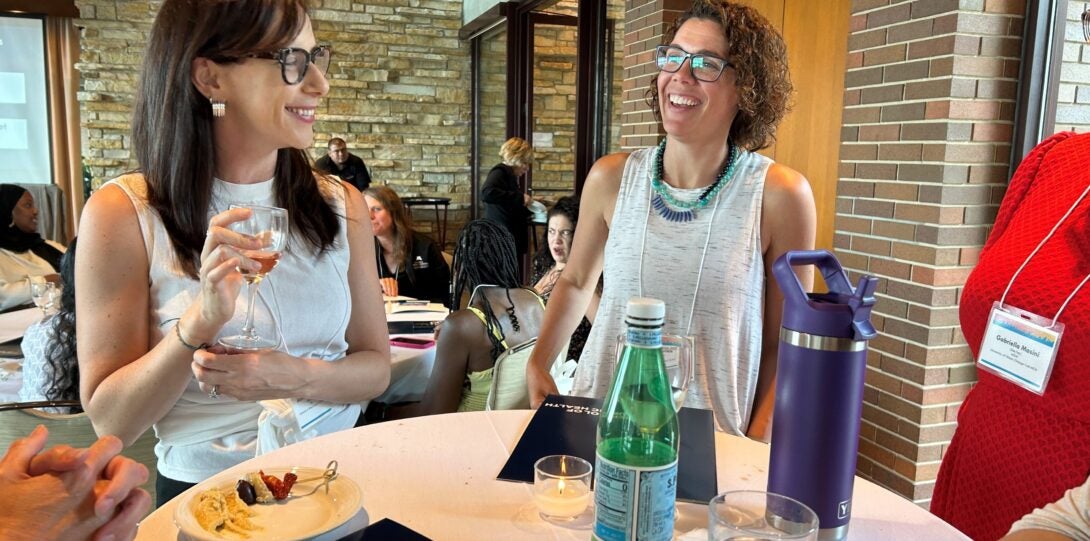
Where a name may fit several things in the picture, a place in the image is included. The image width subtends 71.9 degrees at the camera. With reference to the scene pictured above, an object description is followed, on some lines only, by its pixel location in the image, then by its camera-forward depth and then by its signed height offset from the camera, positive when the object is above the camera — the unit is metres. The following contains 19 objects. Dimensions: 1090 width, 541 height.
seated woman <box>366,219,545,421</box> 2.53 -0.58
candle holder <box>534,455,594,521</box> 0.99 -0.42
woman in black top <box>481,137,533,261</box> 7.20 -0.21
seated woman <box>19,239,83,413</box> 2.04 -0.55
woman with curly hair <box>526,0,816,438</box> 1.60 -0.10
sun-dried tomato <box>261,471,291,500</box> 0.97 -0.42
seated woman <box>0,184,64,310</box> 3.96 -0.47
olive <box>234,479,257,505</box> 0.95 -0.42
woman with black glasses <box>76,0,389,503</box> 1.25 -0.17
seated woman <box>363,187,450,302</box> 4.17 -0.48
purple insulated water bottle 0.83 -0.24
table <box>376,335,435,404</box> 2.70 -0.75
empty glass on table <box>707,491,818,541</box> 0.81 -0.37
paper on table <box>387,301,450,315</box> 3.37 -0.64
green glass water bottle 0.77 -0.30
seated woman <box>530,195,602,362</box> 3.57 -0.35
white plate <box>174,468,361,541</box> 0.88 -0.43
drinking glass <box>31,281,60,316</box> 2.70 -0.49
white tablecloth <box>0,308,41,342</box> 2.83 -0.66
